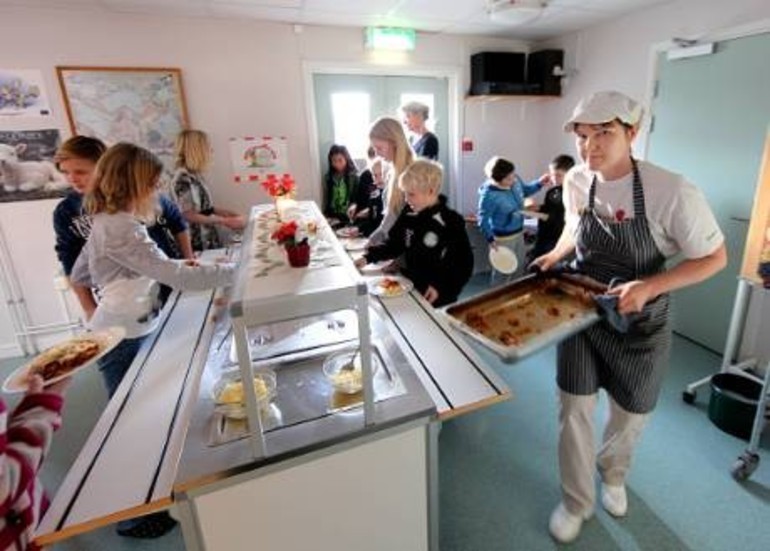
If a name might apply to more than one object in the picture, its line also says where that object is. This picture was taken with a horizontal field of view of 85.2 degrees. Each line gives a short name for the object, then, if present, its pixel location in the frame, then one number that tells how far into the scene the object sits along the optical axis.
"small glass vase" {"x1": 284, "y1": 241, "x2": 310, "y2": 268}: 1.04
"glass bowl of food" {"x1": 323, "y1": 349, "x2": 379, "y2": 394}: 1.14
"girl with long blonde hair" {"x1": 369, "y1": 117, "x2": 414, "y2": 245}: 2.17
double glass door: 3.69
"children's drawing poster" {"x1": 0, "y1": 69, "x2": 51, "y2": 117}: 2.76
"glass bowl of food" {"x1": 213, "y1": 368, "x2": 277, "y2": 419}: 1.07
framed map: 2.89
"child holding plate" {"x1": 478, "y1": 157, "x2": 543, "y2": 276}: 3.27
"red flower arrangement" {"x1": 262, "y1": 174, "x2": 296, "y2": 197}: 2.00
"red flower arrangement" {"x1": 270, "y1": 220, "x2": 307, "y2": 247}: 1.09
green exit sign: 3.41
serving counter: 0.91
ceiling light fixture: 2.37
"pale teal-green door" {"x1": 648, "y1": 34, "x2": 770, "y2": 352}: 2.45
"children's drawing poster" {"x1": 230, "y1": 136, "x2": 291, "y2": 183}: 3.39
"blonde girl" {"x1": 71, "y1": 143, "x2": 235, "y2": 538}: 1.45
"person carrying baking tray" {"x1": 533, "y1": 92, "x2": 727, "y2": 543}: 1.23
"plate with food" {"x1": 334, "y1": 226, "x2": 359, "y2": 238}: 3.00
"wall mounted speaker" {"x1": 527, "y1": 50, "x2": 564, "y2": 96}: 3.84
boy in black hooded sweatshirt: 1.86
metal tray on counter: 1.05
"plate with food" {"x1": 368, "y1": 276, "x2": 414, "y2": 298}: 1.88
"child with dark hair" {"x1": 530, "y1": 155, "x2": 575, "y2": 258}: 3.21
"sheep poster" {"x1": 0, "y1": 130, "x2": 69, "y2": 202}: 2.85
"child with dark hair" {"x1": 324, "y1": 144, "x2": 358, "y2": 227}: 3.58
